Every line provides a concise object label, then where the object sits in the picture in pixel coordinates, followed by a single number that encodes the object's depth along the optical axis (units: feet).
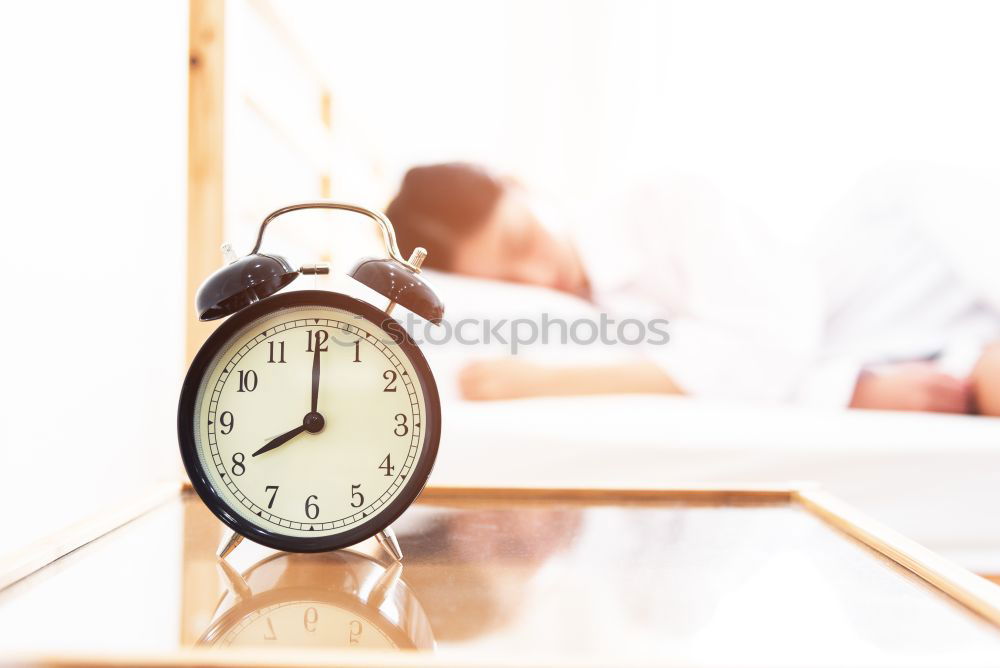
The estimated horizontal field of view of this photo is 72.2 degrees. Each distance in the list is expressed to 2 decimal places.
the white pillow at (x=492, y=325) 4.30
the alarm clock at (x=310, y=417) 1.72
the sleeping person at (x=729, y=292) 4.03
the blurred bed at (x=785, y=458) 3.10
